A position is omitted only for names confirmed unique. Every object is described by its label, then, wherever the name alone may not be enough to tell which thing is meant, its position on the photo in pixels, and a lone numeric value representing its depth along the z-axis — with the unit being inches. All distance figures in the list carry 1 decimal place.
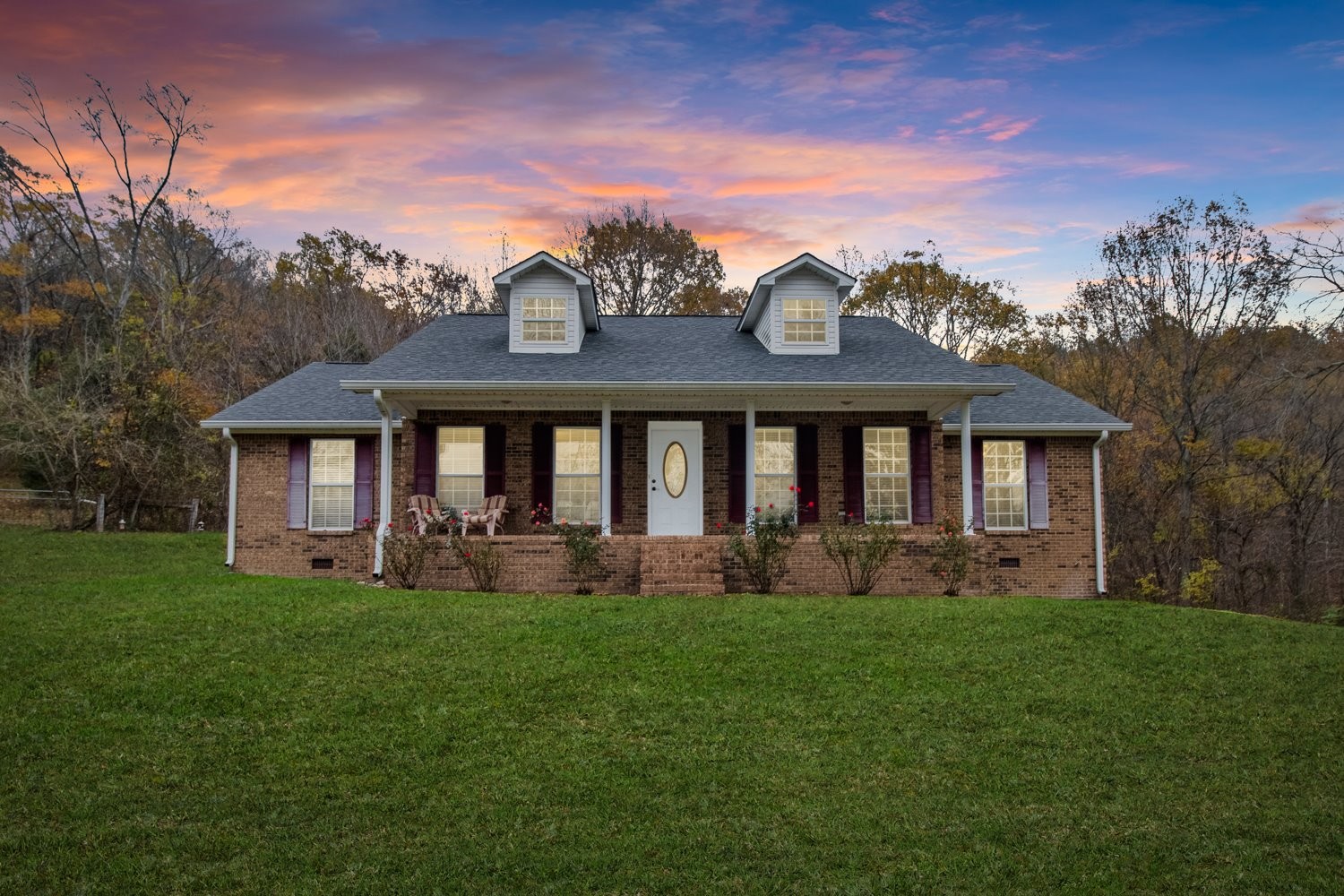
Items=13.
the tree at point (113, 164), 1171.3
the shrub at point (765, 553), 531.8
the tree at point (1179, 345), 880.3
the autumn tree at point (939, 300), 1204.5
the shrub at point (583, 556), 532.1
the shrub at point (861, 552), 531.8
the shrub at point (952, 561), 542.6
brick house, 578.2
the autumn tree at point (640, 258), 1339.8
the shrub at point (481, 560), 535.2
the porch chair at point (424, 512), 578.2
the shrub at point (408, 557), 541.0
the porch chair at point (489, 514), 591.2
